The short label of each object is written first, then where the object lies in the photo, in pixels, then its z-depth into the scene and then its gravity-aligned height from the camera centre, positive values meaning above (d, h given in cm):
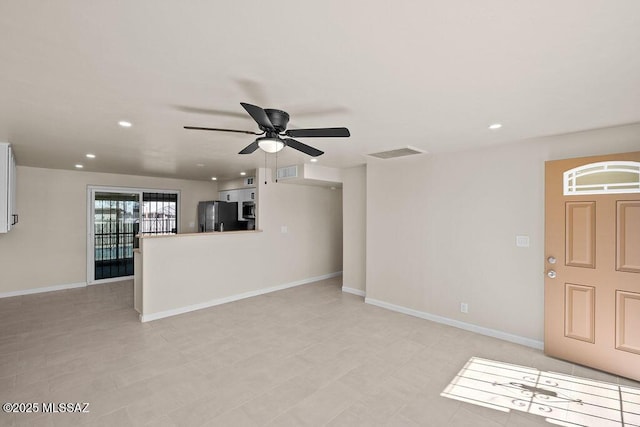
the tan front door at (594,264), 281 -49
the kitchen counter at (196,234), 436 -34
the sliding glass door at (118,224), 639 -26
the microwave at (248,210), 686 +9
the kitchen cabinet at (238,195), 682 +47
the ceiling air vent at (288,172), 551 +81
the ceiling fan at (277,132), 227 +67
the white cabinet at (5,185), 359 +34
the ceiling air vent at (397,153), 399 +89
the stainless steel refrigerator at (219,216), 711 -6
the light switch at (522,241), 351 -31
